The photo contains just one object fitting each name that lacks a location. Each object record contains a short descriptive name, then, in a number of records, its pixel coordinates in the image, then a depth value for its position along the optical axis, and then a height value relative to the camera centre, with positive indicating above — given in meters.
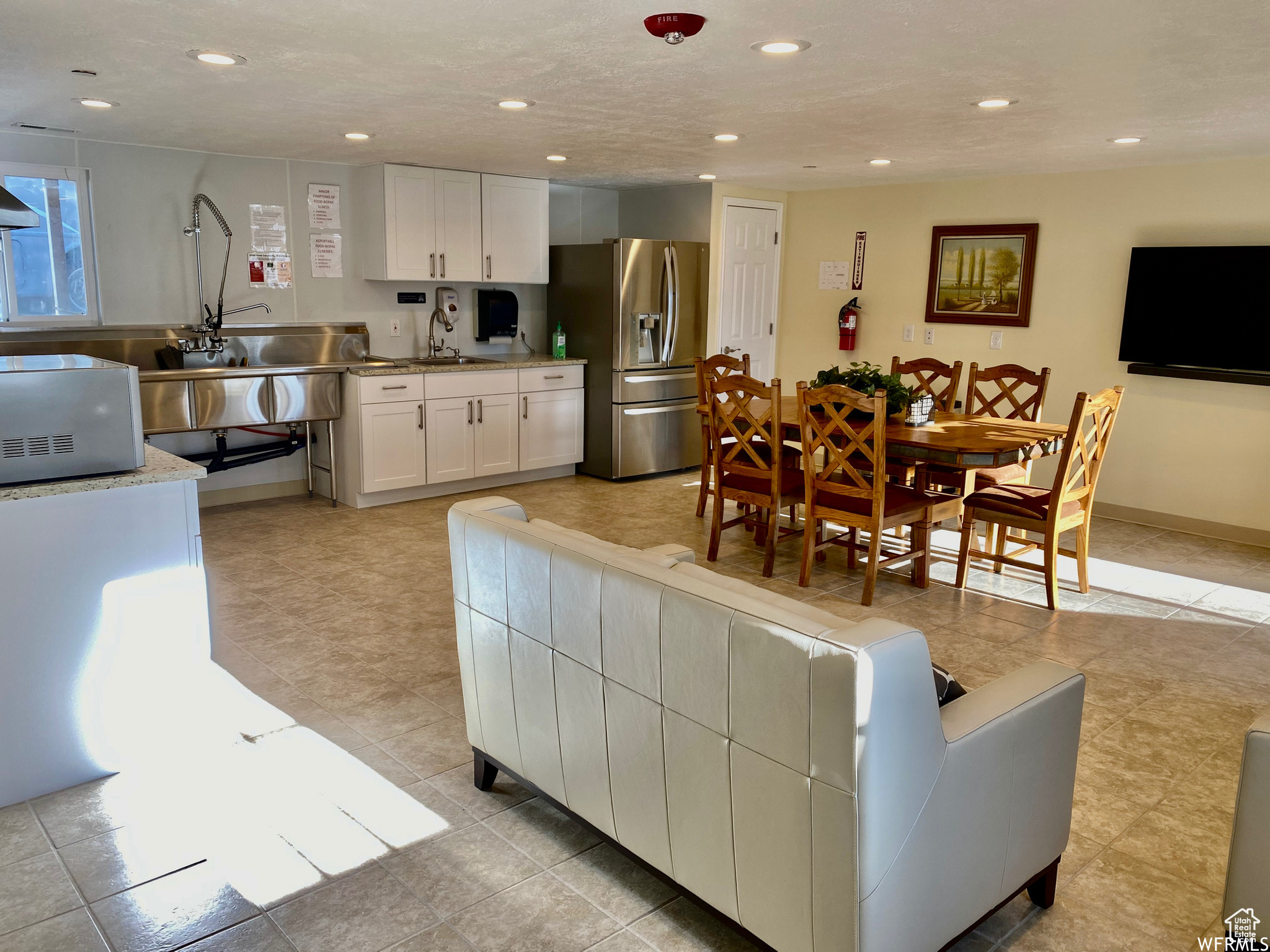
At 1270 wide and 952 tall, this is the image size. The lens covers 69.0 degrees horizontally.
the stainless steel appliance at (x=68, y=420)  2.43 -0.31
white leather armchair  1.59 -0.90
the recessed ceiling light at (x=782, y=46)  2.76 +0.80
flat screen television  5.14 +0.08
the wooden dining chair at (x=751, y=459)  4.48 -0.74
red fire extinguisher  6.95 -0.05
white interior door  7.07 +0.21
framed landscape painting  6.07 +0.29
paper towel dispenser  6.73 -0.03
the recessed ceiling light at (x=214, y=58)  3.00 +0.80
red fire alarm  2.51 +0.78
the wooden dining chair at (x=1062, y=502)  4.05 -0.84
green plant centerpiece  4.43 -0.32
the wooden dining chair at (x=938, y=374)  5.54 -0.34
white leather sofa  1.55 -0.82
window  4.92 +0.26
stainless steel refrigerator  6.50 -0.18
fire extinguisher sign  6.92 +0.35
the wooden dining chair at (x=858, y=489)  4.04 -0.79
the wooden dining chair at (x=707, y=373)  5.05 -0.33
